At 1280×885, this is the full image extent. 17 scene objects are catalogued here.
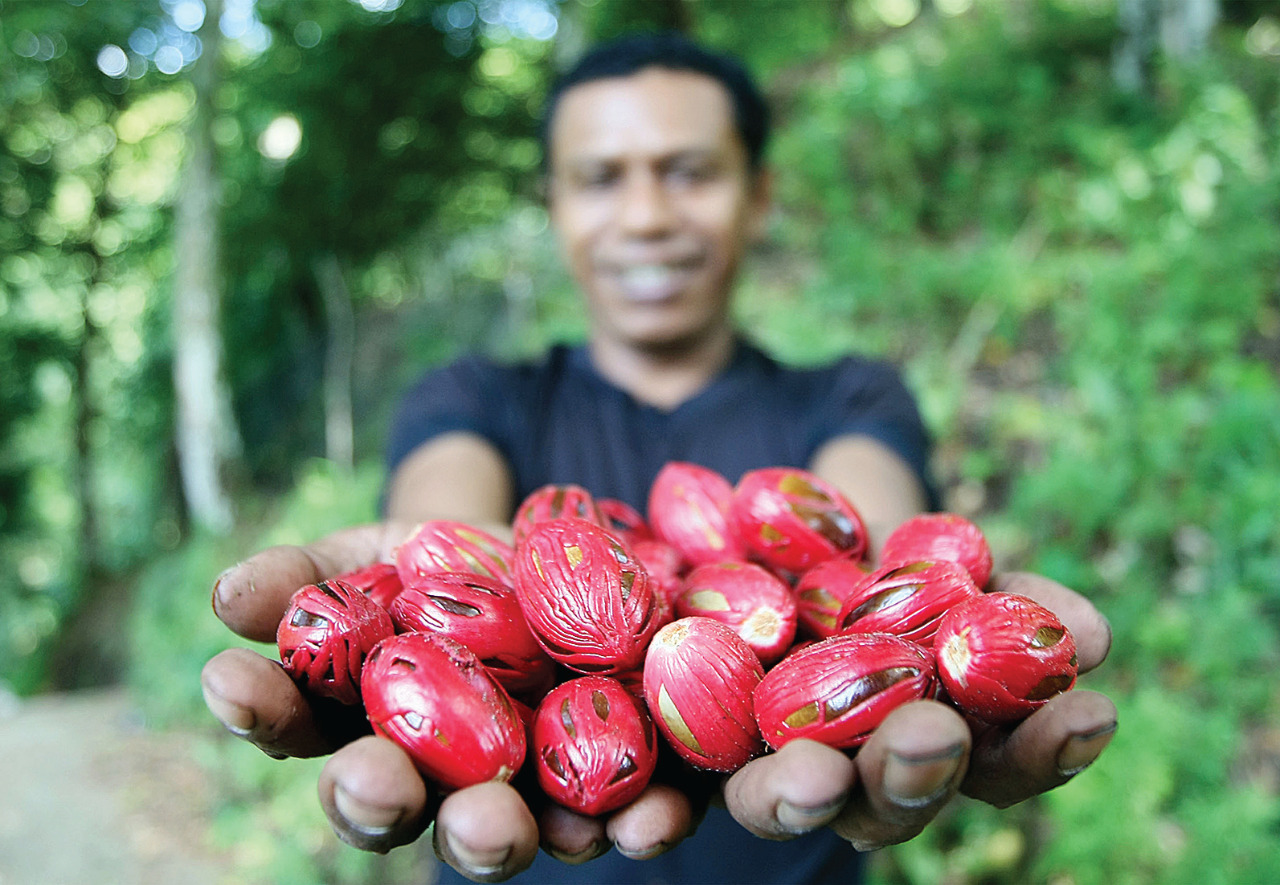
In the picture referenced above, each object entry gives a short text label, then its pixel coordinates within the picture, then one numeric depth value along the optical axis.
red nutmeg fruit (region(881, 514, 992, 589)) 0.21
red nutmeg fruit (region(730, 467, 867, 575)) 0.23
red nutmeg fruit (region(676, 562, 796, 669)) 0.20
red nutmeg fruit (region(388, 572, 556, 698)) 0.19
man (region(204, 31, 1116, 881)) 0.22
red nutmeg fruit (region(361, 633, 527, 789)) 0.17
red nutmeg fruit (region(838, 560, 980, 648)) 0.19
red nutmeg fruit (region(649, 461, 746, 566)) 0.25
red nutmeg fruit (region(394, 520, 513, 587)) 0.21
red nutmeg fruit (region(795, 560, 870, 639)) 0.21
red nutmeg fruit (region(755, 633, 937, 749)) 0.17
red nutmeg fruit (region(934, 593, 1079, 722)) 0.17
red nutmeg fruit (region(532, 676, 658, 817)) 0.17
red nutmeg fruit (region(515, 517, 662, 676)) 0.19
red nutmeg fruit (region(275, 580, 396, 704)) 0.18
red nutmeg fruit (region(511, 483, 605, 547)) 0.23
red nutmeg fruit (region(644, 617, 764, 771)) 0.18
